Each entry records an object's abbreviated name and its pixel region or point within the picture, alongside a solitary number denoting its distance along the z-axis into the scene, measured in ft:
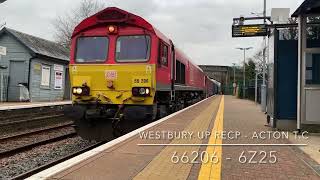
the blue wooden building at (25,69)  94.58
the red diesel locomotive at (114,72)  38.42
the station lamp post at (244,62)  167.17
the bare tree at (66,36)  172.14
